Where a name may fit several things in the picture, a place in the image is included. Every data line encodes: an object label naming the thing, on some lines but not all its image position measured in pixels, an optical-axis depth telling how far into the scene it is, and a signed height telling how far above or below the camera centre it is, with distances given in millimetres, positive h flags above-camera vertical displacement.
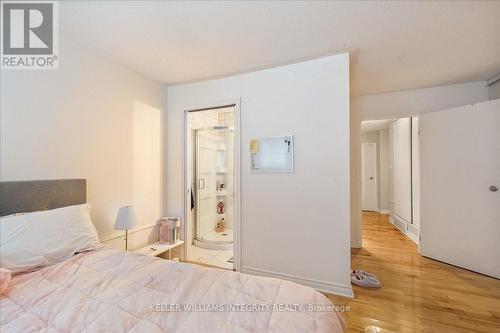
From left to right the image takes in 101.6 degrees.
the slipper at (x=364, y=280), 2137 -1198
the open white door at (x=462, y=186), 2418 -245
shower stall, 3646 -377
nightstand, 2314 -943
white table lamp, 2023 -503
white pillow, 1244 -466
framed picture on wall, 2279 +158
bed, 849 -645
